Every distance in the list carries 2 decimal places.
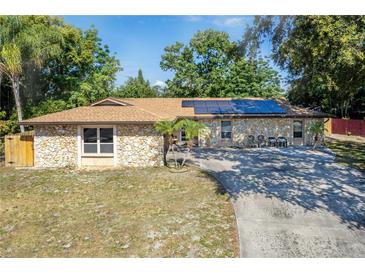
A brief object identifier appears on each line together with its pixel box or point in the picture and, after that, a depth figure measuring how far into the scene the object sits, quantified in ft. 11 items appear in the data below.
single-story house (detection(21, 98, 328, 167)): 43.11
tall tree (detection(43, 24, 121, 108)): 79.41
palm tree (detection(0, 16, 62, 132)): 54.25
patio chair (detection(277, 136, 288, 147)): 64.00
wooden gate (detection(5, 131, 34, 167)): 44.32
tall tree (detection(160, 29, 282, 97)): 97.71
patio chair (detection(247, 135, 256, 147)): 64.23
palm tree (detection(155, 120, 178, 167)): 39.45
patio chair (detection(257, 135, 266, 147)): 63.93
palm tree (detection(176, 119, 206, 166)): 39.73
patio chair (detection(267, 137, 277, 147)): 63.82
